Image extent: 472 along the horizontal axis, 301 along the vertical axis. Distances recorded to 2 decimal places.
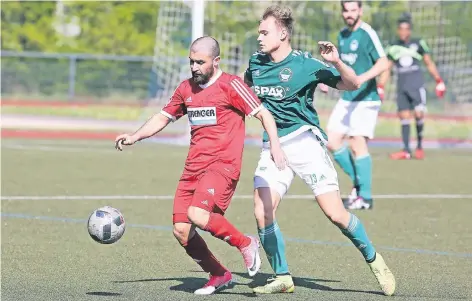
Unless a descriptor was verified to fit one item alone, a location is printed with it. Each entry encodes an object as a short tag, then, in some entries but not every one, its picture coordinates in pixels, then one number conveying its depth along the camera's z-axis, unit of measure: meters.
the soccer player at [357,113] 24.06
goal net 46.41
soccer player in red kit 14.80
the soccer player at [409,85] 36.50
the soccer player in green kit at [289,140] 15.26
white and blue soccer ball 15.20
